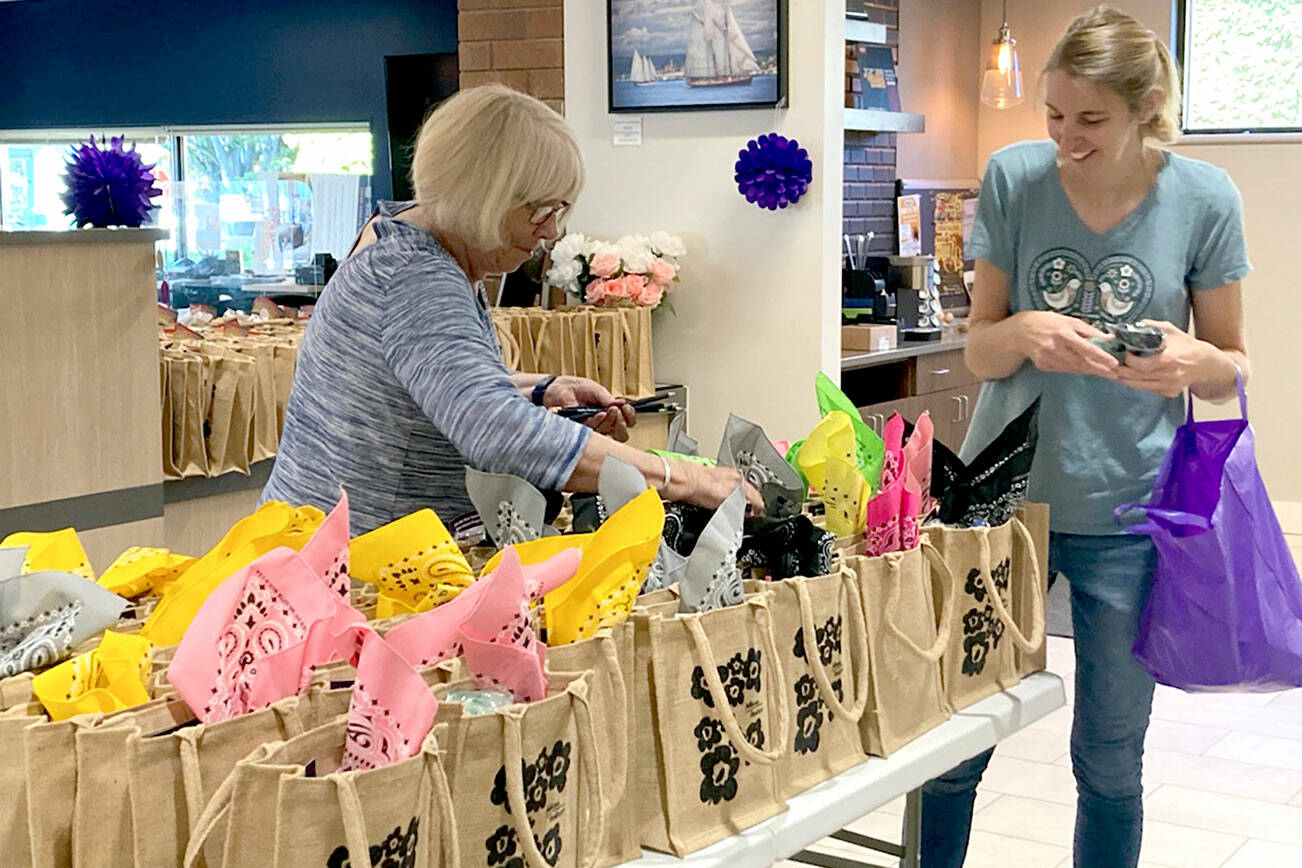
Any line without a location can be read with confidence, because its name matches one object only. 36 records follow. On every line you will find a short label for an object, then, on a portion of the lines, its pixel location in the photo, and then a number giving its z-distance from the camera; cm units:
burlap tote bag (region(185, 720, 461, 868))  120
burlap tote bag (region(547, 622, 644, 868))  151
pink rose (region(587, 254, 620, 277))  577
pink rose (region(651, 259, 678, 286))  576
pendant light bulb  758
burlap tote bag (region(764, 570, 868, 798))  175
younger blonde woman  249
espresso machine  689
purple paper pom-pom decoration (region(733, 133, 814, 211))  556
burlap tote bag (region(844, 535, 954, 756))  188
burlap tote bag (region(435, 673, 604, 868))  136
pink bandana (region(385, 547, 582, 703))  142
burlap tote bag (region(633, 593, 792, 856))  160
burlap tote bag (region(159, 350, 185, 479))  420
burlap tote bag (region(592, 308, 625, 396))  562
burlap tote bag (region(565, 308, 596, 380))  554
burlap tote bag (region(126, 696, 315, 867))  127
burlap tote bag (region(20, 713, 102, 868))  127
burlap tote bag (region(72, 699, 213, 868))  128
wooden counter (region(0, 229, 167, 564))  378
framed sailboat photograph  566
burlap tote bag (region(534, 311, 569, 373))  545
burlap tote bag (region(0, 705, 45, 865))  130
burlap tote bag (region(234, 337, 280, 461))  445
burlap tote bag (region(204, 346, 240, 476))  433
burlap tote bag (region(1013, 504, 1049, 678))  217
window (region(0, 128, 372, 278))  992
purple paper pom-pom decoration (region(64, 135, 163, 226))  394
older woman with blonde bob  209
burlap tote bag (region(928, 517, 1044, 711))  204
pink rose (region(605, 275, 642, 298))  572
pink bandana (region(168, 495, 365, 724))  138
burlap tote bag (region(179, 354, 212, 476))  424
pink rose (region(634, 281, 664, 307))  573
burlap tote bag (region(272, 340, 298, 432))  452
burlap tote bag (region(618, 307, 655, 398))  571
